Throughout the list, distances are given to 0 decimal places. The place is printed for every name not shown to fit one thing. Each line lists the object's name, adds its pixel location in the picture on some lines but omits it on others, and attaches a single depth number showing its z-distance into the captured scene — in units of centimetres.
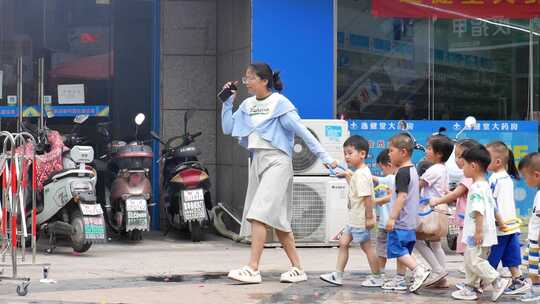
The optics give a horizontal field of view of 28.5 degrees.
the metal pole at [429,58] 1283
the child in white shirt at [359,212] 875
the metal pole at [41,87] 1245
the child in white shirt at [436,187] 897
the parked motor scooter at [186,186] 1195
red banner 1257
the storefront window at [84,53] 1250
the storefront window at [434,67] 1244
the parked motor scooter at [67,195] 1070
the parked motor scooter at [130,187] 1165
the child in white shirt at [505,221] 857
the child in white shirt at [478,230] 821
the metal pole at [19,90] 1234
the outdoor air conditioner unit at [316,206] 1180
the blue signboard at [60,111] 1238
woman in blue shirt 893
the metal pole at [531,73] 1329
